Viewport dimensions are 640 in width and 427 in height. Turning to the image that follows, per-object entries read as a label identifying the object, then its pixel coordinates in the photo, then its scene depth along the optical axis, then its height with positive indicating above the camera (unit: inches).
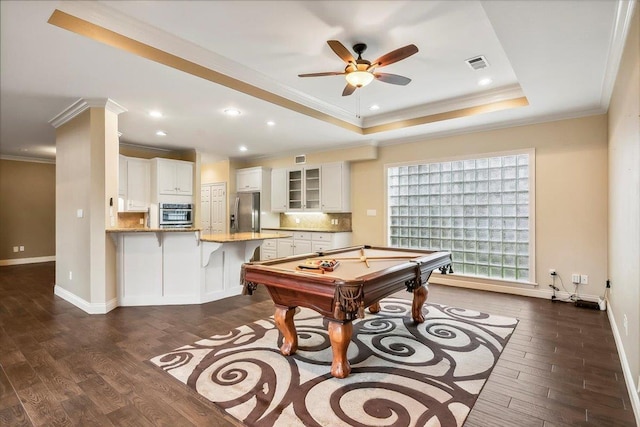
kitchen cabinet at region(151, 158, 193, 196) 259.9 +29.9
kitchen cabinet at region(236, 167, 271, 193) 314.8 +32.5
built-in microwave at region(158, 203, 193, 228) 262.7 -1.7
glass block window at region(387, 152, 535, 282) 197.9 -0.3
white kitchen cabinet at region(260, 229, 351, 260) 261.1 -25.8
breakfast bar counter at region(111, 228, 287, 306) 173.0 -28.4
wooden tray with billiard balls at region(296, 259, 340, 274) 107.3 -18.1
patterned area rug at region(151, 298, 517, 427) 81.1 -49.2
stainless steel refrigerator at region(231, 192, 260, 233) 318.3 -0.6
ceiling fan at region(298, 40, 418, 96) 105.7 +51.4
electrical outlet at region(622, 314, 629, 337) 100.3 -36.1
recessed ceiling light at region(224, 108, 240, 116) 173.2 +54.5
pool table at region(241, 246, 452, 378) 89.0 -21.9
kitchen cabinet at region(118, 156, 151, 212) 252.7 +22.9
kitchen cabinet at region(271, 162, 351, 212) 269.7 +20.6
